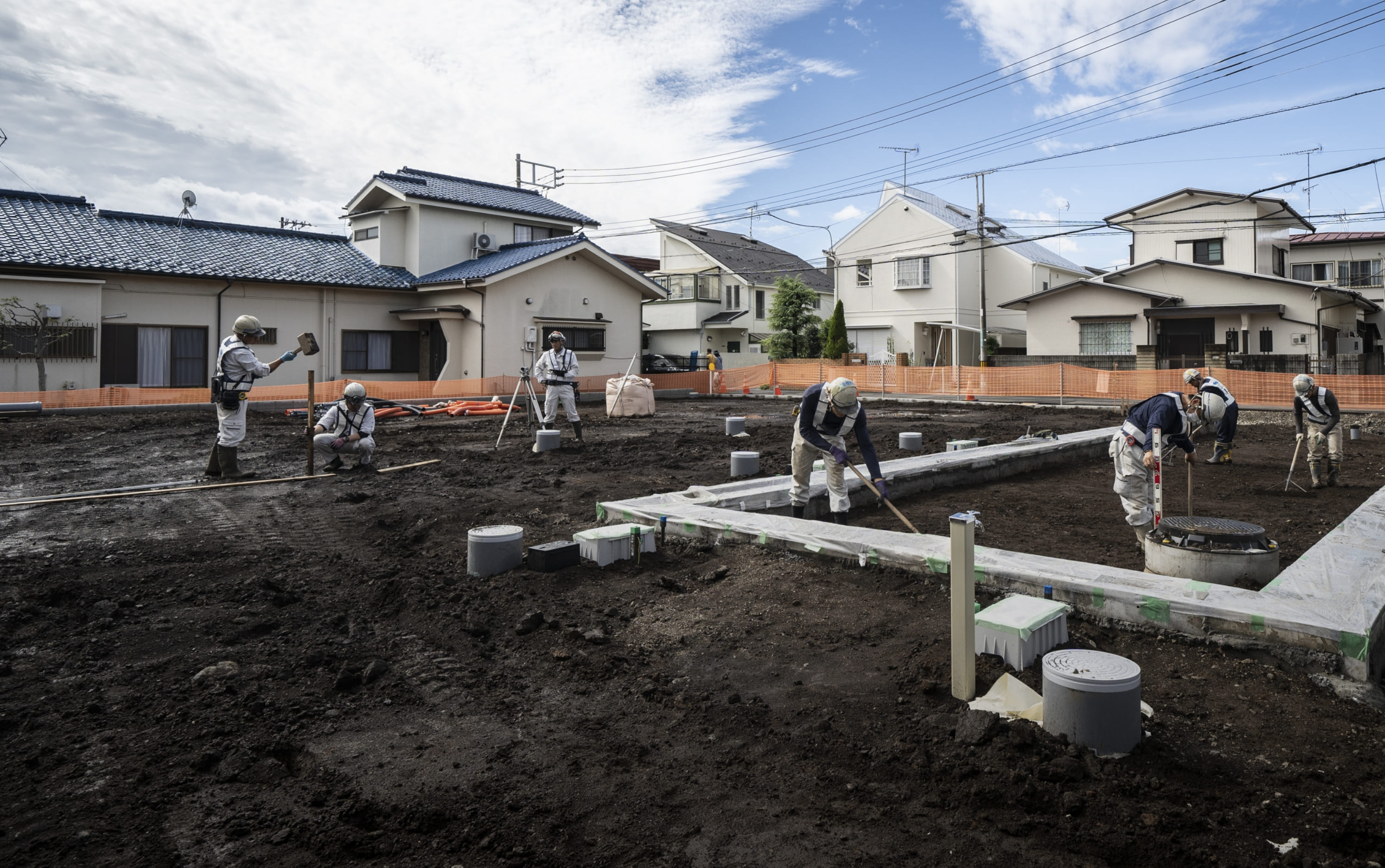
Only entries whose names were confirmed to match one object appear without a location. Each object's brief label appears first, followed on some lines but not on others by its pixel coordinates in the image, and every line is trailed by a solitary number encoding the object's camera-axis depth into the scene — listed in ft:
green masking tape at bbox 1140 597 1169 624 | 14.69
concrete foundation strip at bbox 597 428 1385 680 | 13.48
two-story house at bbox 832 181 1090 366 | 115.24
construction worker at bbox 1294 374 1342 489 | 32.35
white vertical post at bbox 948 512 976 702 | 12.03
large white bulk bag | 64.80
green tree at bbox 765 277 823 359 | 116.37
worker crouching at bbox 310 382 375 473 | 35.12
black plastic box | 19.79
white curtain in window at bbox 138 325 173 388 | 64.90
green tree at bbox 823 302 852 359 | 110.52
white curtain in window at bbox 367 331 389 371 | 77.77
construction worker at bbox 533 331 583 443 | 45.57
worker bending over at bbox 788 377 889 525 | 23.64
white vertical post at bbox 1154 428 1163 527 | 19.85
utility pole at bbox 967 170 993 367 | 106.63
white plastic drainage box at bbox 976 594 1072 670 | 13.61
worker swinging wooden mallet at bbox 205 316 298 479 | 31.68
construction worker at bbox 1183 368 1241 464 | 37.81
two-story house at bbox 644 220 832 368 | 131.95
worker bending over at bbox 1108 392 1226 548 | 21.45
